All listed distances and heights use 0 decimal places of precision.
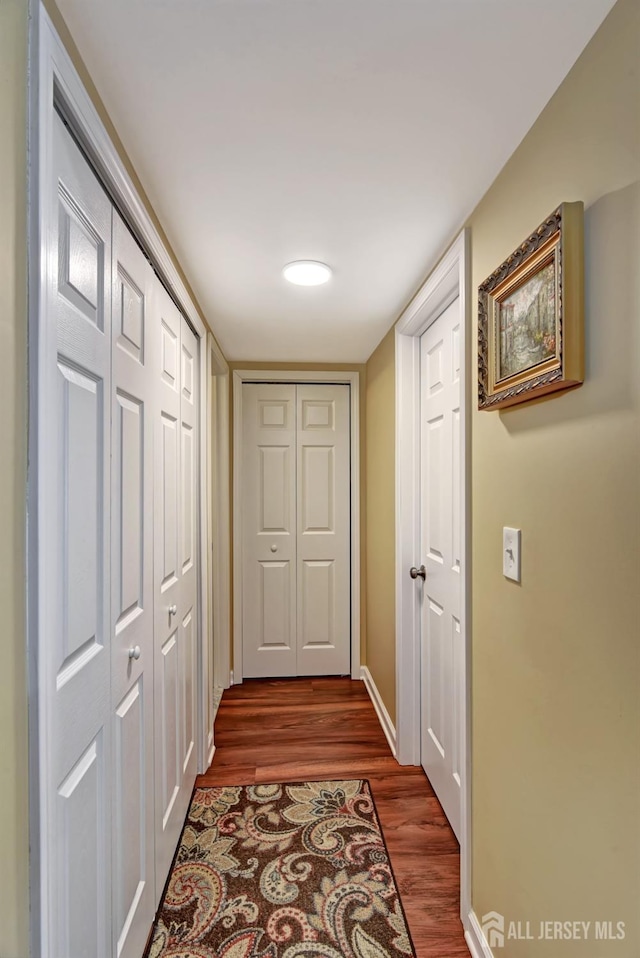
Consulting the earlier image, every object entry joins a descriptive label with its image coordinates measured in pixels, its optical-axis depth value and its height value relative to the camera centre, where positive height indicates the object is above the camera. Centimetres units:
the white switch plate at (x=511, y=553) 117 -18
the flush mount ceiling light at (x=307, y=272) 174 +83
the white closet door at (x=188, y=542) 190 -25
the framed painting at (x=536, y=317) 90 +38
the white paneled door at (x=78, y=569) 78 -17
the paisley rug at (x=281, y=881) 139 -139
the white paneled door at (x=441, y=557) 184 -32
